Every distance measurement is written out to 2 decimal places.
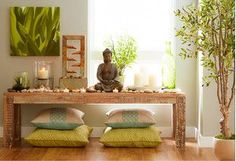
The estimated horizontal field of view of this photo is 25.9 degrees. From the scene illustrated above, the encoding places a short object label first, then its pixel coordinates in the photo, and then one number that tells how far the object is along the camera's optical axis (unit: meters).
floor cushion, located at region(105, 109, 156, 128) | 5.39
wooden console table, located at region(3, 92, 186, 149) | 5.25
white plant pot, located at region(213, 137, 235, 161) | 4.42
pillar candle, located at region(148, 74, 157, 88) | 5.58
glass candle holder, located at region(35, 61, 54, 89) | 5.66
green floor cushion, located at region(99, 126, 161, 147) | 5.23
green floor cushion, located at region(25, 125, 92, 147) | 5.22
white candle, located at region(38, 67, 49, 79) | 5.65
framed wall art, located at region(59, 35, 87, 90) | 5.85
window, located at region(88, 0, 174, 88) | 6.00
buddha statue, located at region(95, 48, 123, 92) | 5.41
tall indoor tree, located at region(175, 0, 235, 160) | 4.50
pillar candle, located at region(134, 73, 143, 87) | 5.57
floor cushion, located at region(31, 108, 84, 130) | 5.35
